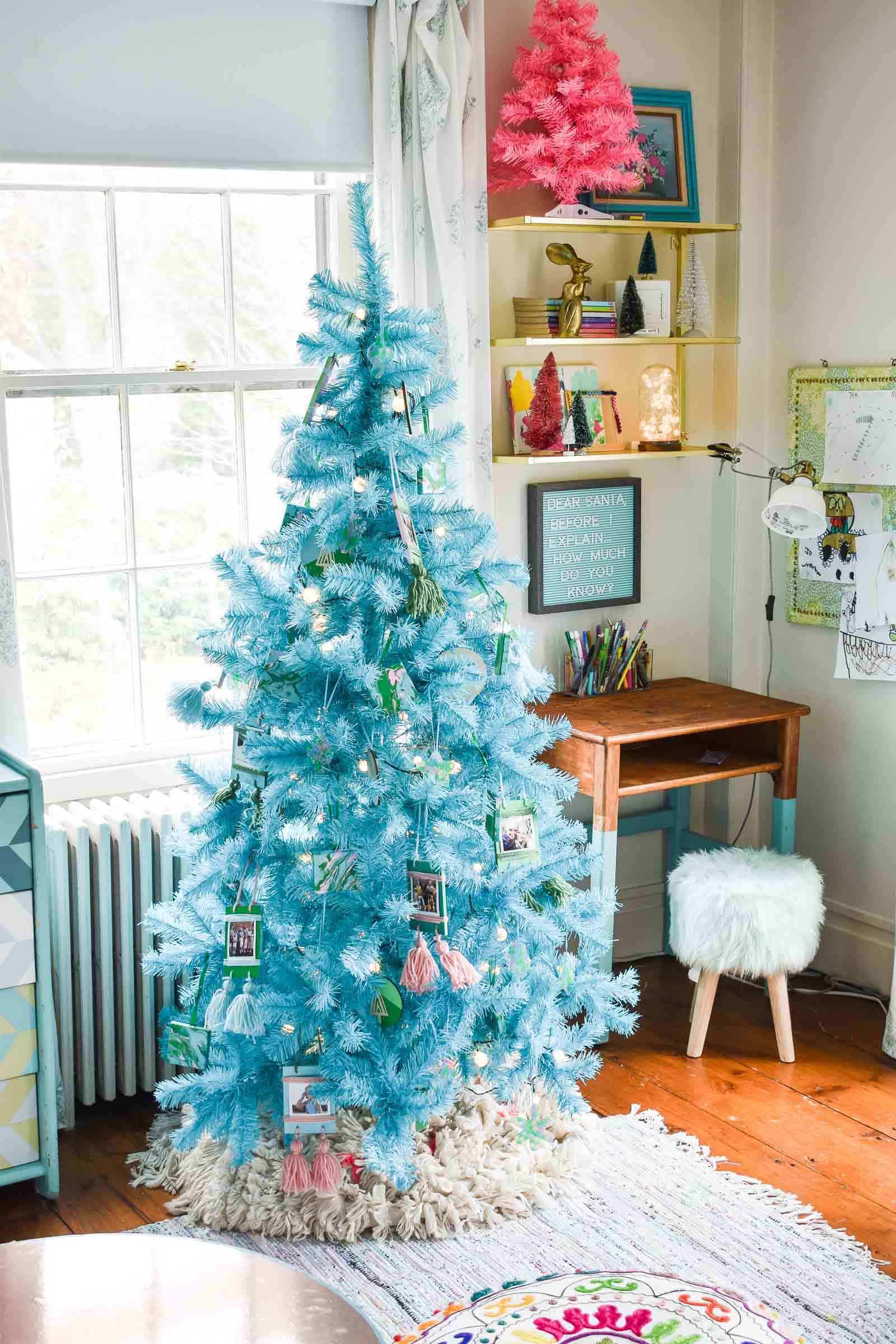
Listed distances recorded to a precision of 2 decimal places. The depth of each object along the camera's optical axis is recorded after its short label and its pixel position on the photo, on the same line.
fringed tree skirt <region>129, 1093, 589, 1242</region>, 2.55
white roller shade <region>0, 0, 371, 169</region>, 2.73
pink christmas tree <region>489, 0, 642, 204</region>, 3.15
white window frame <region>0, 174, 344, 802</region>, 3.03
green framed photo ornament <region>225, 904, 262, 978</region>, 2.53
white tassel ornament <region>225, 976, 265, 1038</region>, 2.51
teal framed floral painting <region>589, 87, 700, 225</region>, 3.54
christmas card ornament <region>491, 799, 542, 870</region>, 2.67
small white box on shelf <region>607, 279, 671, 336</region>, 3.48
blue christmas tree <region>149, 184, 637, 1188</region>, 2.53
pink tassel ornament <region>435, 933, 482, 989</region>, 2.51
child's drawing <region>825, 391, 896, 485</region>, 3.43
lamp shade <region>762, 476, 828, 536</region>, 3.33
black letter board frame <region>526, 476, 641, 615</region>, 3.52
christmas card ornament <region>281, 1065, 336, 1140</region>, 2.54
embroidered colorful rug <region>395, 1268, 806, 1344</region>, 2.21
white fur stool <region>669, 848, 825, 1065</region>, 3.13
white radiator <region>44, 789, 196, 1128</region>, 2.91
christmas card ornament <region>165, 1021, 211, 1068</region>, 2.67
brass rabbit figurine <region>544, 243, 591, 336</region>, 3.35
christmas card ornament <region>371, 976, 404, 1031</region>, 2.55
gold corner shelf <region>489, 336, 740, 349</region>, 3.25
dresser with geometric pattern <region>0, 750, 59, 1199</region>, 2.58
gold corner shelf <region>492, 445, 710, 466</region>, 3.33
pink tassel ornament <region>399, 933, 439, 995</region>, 2.48
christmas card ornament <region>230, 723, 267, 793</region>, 2.60
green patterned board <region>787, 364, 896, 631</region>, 3.57
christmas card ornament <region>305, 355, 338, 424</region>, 2.60
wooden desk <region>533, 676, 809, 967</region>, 3.19
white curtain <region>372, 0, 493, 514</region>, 3.03
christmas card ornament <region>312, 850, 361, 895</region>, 2.55
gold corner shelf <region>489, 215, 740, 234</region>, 3.21
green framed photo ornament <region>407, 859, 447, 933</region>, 2.52
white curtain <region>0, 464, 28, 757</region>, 2.82
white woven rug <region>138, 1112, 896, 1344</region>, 2.34
